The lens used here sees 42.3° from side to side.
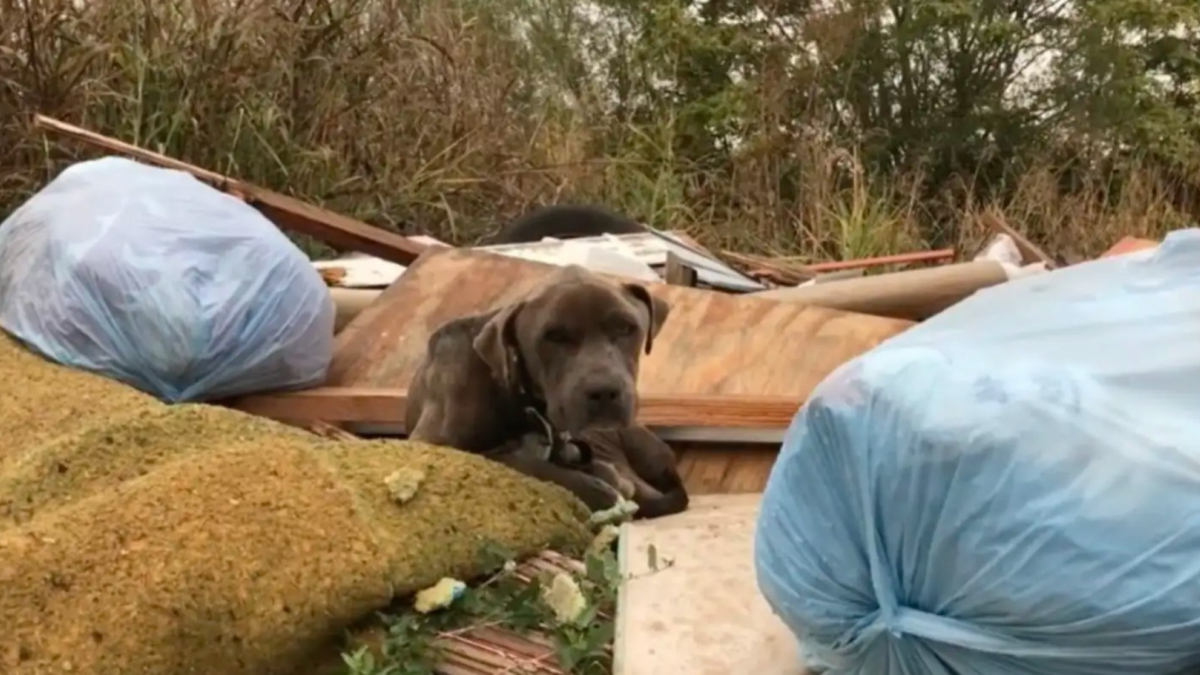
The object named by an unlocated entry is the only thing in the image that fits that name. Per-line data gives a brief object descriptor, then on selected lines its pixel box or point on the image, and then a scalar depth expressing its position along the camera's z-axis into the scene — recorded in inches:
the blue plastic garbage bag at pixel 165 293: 167.5
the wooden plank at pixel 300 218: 227.0
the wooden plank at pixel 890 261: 266.5
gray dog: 136.9
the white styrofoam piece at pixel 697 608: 97.0
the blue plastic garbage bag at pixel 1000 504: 73.1
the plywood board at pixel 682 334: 166.7
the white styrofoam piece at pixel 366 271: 224.8
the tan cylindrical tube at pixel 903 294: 195.8
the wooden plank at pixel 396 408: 154.5
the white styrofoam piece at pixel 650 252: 220.2
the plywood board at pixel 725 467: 152.1
